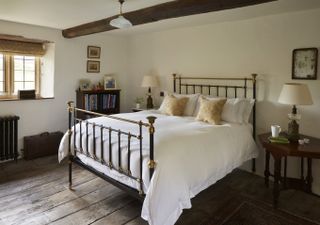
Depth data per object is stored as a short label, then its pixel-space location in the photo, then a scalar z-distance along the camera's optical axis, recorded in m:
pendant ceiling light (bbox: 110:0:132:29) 2.79
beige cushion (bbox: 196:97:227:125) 3.26
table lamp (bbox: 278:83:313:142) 2.75
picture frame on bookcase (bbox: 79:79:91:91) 4.77
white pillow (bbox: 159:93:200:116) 3.86
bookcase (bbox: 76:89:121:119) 4.70
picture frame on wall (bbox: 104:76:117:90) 5.11
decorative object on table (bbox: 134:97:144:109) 5.16
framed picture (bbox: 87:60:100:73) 4.92
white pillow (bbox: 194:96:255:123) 3.36
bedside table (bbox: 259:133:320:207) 2.57
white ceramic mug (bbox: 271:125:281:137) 2.92
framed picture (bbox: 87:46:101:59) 4.89
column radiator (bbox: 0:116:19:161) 3.91
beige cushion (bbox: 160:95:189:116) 3.84
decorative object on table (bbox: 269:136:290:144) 2.81
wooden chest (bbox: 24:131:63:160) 4.12
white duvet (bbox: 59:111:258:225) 2.01
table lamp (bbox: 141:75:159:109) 4.76
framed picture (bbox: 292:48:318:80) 3.04
